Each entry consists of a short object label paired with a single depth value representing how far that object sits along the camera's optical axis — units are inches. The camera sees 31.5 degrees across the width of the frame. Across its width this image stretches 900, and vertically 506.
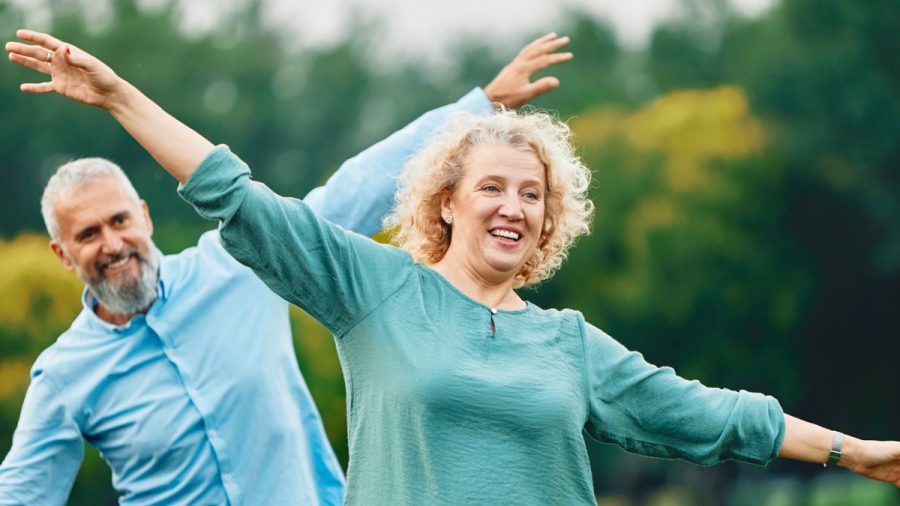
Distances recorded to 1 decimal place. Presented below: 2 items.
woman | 173.0
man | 238.7
